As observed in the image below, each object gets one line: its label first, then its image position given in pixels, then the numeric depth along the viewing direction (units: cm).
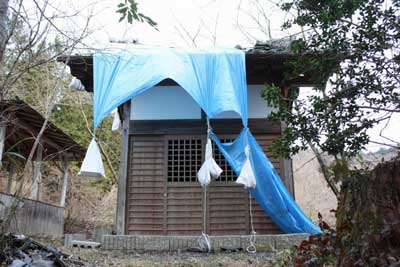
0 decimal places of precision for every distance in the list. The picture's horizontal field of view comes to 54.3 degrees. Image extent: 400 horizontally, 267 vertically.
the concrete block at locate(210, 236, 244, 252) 580
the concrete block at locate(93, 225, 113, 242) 855
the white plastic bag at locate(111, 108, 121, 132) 866
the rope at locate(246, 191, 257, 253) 566
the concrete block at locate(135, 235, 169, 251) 582
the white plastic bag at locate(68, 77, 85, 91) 766
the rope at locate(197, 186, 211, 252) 566
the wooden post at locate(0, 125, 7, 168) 700
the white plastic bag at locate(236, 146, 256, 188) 563
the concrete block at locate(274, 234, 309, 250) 579
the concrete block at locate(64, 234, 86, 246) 696
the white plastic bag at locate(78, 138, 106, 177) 593
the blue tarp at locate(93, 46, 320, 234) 604
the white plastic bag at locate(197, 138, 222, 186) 573
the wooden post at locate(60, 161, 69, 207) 1050
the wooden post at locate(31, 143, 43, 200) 895
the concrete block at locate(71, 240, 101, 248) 635
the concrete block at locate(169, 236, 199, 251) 582
